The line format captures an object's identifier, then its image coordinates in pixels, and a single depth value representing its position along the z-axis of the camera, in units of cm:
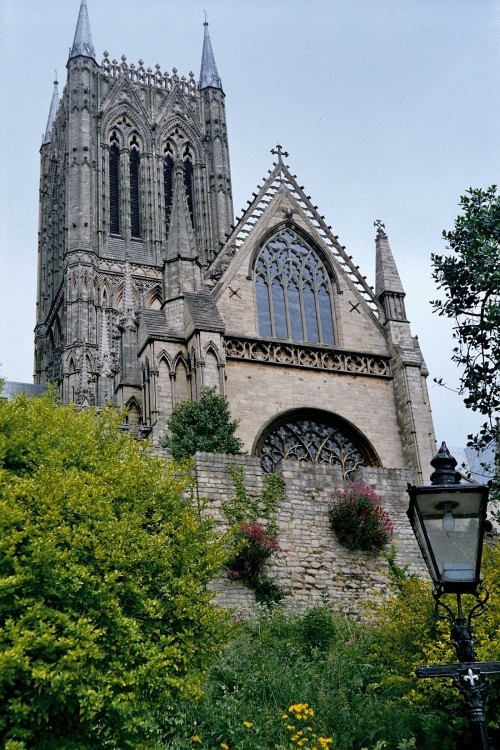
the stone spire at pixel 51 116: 7981
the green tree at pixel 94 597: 1084
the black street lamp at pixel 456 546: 737
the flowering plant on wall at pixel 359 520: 2055
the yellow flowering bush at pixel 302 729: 1176
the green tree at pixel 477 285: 1788
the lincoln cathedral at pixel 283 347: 2852
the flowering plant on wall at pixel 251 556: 1930
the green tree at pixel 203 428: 2428
